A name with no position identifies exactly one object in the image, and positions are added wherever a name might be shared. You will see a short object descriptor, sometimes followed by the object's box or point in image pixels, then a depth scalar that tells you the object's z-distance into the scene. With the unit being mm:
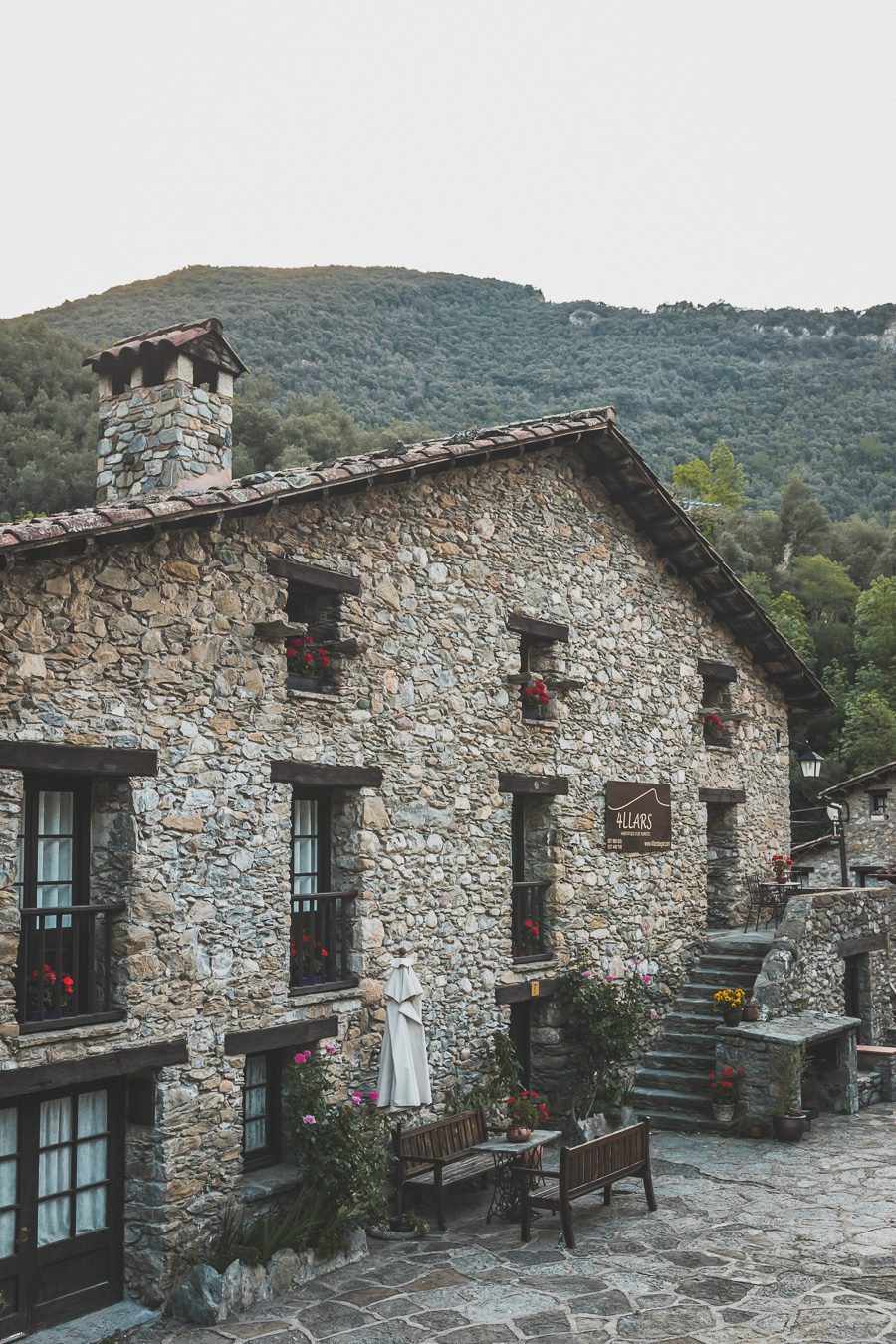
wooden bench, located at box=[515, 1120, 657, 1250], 9391
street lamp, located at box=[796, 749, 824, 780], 17516
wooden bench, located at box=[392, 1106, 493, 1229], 10000
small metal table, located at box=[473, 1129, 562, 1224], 9984
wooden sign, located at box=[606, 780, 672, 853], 14031
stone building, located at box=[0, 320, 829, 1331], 8023
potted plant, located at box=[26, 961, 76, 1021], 7742
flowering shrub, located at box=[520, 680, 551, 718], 12930
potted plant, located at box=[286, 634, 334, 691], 10164
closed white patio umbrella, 9938
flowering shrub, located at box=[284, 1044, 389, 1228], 9195
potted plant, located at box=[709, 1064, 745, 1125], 13156
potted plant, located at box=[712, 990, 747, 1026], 13500
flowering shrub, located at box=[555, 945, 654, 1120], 12633
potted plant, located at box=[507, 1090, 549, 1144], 11359
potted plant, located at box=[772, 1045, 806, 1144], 12828
